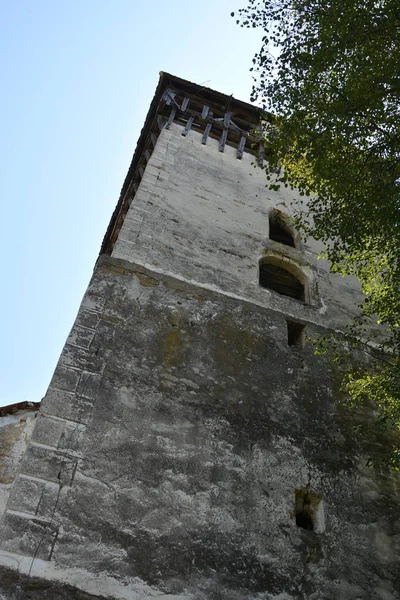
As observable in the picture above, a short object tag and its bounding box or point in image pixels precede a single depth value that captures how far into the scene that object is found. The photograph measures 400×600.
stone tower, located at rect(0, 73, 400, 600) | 5.89
